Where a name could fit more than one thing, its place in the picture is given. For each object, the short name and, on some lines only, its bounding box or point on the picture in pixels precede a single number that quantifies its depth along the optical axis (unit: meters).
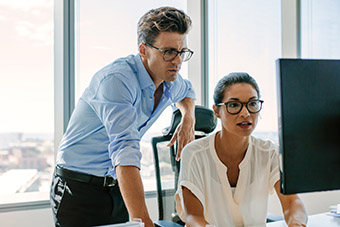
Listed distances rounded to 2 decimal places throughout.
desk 1.17
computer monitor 0.70
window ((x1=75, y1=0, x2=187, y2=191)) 2.70
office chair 1.73
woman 1.41
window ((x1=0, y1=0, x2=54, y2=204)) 2.47
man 1.20
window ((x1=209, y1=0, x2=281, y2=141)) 3.28
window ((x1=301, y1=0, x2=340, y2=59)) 3.07
